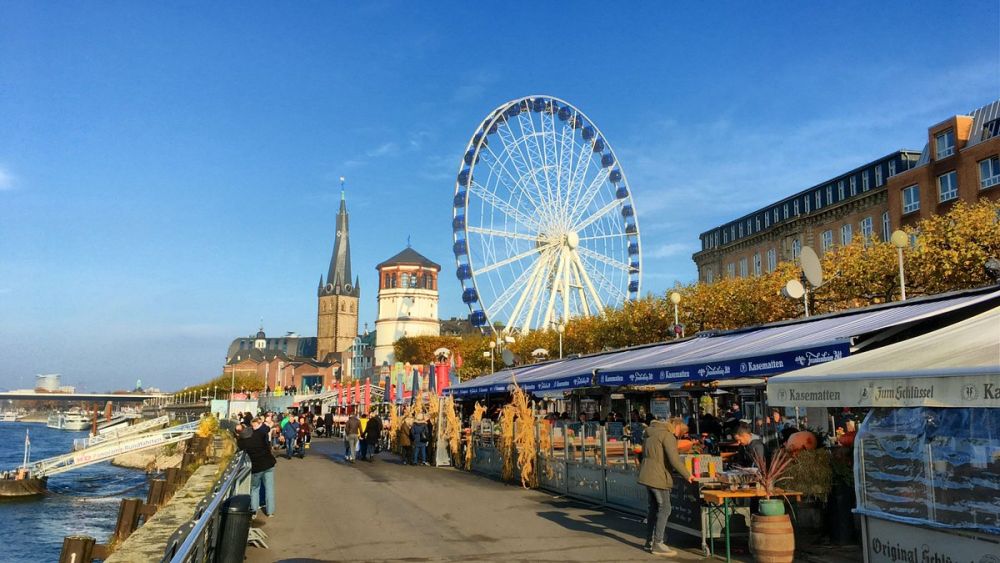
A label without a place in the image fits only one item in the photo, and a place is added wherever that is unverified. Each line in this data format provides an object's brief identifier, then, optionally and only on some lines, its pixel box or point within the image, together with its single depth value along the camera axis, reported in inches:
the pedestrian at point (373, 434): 1173.1
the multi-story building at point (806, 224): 2148.1
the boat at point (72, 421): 6943.9
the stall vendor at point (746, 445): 487.5
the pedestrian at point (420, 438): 1056.8
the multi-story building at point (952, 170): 1680.6
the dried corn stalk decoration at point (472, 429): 967.0
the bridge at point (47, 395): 6650.6
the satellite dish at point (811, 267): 731.4
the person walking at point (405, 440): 1104.2
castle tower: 5708.7
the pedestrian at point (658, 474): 413.1
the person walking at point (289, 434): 1221.1
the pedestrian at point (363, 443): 1160.8
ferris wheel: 1733.5
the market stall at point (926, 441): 280.7
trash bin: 348.2
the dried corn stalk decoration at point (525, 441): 736.3
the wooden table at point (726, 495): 392.5
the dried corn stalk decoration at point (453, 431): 1008.2
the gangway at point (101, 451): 1626.5
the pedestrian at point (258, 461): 542.9
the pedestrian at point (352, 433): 1122.0
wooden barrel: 361.1
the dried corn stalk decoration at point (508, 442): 788.0
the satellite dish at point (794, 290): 763.4
